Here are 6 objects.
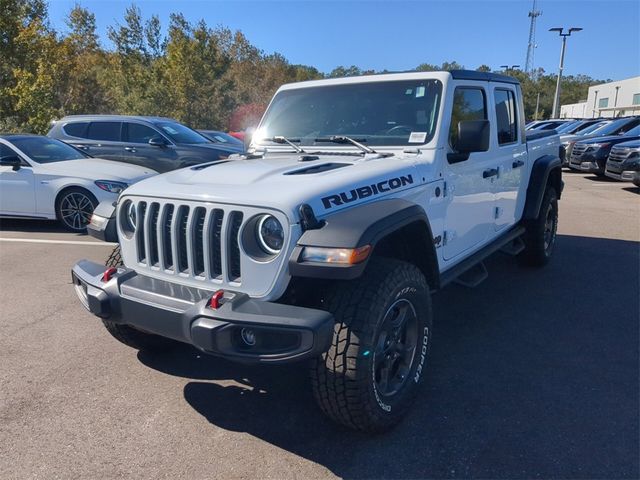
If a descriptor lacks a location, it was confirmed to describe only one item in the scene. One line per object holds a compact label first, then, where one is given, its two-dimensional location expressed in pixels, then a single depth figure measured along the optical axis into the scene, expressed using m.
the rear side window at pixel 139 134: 10.62
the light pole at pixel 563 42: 30.67
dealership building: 50.63
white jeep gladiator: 2.43
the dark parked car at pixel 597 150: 14.30
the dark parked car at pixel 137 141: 10.30
